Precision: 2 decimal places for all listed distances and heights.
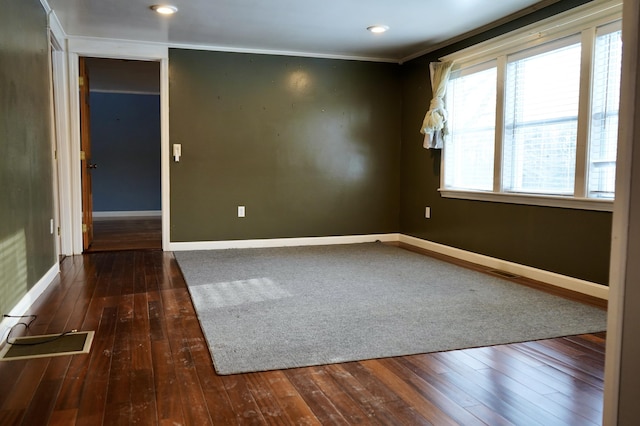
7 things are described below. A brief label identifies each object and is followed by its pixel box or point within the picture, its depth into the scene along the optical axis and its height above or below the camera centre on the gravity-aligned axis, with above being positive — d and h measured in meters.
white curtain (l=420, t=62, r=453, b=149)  5.12 +0.67
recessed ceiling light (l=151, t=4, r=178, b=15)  4.09 +1.35
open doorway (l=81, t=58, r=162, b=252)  9.20 +0.39
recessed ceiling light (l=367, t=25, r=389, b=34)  4.64 +1.37
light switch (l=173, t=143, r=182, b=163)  5.41 +0.24
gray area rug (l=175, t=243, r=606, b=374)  2.49 -0.84
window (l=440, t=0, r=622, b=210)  3.50 +0.49
